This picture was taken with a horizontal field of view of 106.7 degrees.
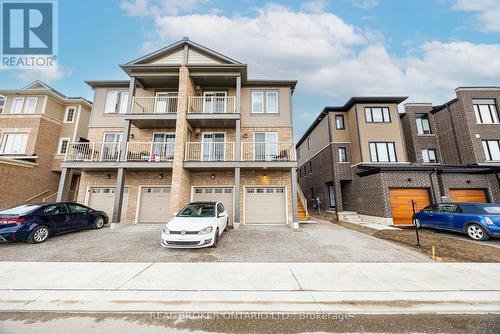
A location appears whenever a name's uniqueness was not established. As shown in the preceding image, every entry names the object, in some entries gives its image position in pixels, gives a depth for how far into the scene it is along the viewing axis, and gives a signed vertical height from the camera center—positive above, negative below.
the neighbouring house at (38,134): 13.98 +5.20
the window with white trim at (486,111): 15.39 +6.98
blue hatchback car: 7.71 -1.01
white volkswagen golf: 6.19 -1.11
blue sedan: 6.70 -0.92
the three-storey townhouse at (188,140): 10.96 +3.81
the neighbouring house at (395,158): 11.98 +3.23
